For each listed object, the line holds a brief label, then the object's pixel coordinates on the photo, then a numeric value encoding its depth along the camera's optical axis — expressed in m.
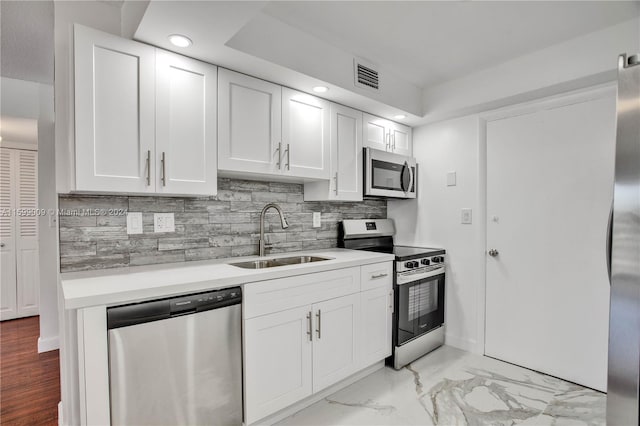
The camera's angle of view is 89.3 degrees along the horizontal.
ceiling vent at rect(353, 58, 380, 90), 2.44
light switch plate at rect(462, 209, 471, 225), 2.92
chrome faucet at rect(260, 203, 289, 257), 2.41
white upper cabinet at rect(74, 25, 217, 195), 1.58
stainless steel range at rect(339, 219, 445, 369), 2.59
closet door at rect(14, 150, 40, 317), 4.10
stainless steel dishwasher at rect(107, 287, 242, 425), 1.36
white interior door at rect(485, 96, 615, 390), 2.29
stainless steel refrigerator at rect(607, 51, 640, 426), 0.90
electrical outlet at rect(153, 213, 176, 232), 2.03
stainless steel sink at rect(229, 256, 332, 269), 2.29
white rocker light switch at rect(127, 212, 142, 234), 1.94
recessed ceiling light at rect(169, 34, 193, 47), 1.67
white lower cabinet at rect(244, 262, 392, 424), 1.75
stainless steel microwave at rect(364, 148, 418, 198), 2.87
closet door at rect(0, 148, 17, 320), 4.00
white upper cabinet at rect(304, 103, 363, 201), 2.62
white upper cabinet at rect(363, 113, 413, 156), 2.93
